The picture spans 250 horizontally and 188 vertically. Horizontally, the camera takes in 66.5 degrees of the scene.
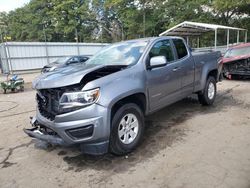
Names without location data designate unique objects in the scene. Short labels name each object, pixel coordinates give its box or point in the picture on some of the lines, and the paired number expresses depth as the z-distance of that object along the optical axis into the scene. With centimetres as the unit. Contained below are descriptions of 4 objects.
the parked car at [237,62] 813
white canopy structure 1359
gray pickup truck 261
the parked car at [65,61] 1216
